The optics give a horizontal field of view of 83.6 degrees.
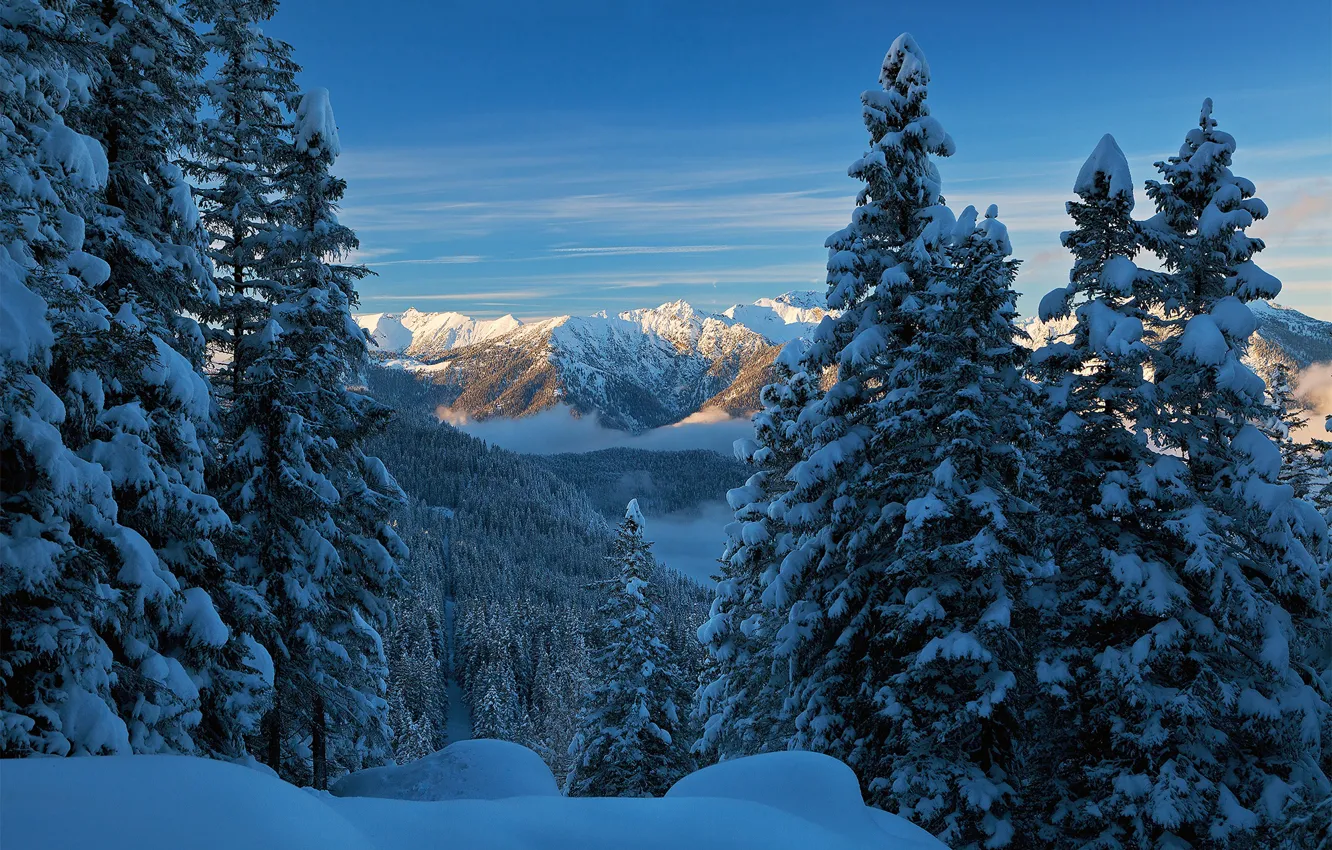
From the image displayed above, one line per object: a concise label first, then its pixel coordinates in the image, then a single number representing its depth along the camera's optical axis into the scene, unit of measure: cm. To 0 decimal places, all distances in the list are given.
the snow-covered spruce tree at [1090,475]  1127
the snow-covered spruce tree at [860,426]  1238
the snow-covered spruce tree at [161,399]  926
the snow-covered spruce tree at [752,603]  1608
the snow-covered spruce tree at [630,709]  2298
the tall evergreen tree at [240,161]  1482
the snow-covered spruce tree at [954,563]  1070
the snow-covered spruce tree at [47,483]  777
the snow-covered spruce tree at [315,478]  1380
